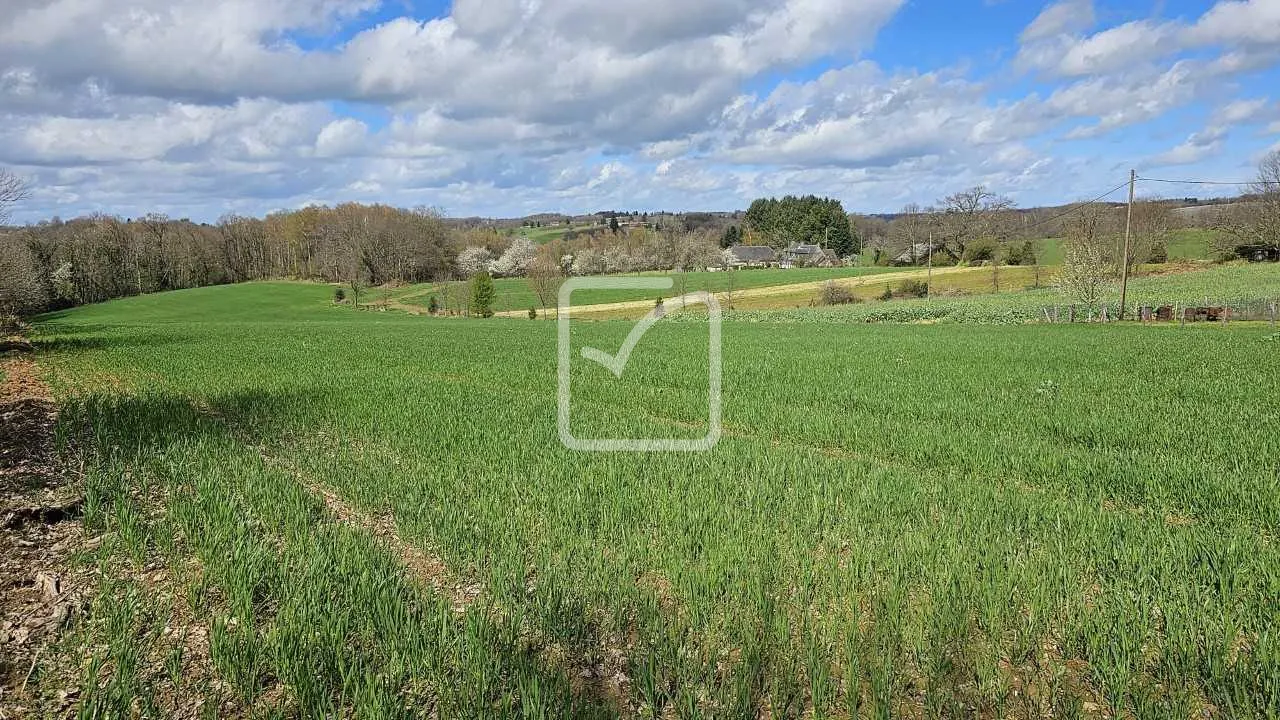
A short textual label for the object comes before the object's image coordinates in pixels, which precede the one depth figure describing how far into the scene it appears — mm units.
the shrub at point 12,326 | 35688
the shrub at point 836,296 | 68125
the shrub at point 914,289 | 69000
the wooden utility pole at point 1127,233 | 38612
